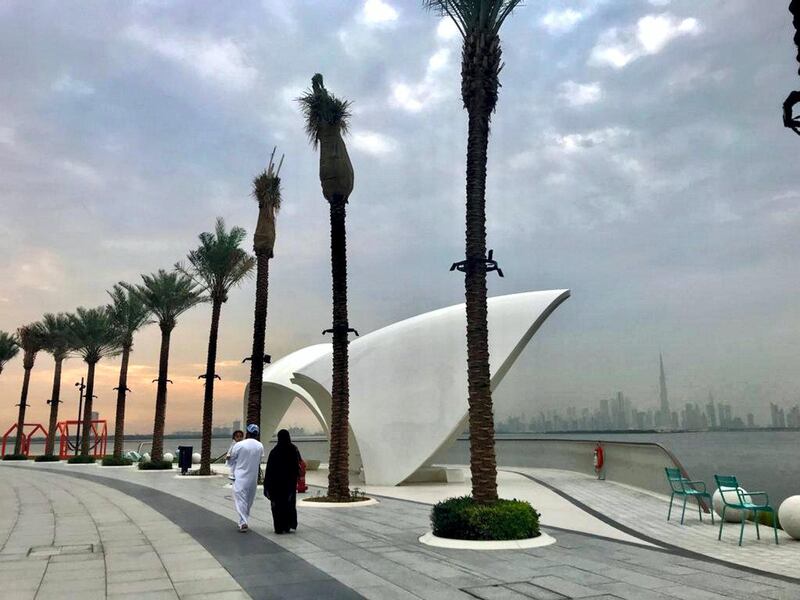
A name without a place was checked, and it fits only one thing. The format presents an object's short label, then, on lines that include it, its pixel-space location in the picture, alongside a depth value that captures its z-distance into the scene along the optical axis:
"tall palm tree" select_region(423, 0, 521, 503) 8.93
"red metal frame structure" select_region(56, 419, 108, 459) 45.40
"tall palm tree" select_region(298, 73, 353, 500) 14.12
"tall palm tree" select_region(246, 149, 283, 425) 19.73
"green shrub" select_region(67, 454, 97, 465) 34.88
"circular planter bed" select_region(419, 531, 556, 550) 7.73
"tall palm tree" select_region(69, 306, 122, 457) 38.50
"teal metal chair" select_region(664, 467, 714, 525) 11.24
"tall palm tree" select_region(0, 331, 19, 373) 46.66
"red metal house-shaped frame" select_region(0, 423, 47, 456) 47.09
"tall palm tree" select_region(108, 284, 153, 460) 35.44
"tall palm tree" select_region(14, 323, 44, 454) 43.74
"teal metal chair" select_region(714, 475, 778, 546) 9.23
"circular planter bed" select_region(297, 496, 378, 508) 12.92
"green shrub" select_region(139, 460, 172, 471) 28.53
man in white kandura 9.59
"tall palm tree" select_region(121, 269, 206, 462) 31.00
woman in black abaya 9.17
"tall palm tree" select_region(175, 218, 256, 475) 25.11
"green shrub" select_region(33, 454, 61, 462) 39.22
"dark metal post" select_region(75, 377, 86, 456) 41.84
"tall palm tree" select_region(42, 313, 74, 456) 40.66
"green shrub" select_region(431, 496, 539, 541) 8.02
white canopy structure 18.91
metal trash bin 24.33
